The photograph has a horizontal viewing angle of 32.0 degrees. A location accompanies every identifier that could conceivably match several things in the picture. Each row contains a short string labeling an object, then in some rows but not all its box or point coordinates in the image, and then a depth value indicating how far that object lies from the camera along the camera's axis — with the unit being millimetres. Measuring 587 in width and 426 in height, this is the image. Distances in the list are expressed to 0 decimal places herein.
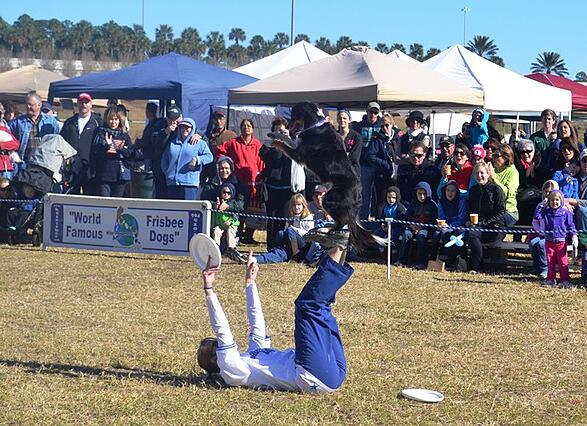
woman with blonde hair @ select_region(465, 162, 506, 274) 12625
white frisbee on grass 6465
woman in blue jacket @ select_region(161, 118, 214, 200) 13914
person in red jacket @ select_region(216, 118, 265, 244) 14016
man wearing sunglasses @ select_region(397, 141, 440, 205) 13648
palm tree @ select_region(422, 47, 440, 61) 67225
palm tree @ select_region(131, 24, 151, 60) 102600
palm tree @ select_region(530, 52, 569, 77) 68812
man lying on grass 6508
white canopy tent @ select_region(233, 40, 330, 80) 23391
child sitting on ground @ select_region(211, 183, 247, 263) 13233
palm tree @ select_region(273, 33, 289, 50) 127625
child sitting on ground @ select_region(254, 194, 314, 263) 12914
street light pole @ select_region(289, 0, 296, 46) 35469
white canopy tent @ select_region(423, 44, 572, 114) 18312
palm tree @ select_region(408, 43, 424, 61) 72350
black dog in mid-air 7201
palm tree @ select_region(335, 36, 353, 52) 92719
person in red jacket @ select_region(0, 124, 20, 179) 15062
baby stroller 14523
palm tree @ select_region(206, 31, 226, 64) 103438
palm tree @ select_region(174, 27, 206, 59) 103125
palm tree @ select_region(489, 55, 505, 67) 62497
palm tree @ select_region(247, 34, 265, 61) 110500
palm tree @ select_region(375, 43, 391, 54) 62719
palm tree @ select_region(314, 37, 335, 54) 98800
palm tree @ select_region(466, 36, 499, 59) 74812
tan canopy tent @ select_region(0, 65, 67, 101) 25453
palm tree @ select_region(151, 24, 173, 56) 103594
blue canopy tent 17875
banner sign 12844
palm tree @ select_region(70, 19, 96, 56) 108800
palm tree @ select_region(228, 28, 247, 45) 135000
